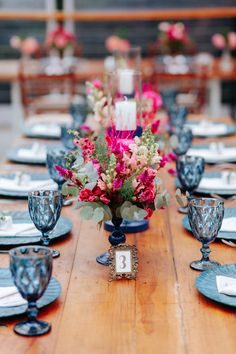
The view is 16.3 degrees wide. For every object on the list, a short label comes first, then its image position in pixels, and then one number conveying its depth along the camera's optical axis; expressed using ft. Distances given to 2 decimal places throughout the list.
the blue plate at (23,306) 4.95
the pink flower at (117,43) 21.44
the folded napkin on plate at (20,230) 6.57
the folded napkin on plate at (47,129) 11.84
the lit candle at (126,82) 10.13
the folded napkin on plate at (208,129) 11.85
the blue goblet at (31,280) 4.66
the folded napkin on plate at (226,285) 5.21
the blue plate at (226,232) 6.53
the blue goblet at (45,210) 6.04
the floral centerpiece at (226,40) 20.35
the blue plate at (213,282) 5.15
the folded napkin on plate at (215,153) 9.89
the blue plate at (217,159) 9.70
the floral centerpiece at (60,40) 20.24
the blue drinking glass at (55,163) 7.83
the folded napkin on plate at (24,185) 8.19
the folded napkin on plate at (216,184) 8.19
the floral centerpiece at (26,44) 20.63
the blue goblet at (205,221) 5.81
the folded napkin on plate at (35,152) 9.96
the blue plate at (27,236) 6.39
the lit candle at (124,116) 7.05
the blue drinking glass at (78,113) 11.85
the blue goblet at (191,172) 7.50
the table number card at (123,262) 5.63
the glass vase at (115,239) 6.15
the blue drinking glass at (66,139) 9.94
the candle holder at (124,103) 7.05
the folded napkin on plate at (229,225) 6.70
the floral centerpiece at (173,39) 19.90
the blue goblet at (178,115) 11.81
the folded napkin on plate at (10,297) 5.07
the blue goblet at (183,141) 9.21
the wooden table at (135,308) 4.63
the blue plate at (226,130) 11.75
